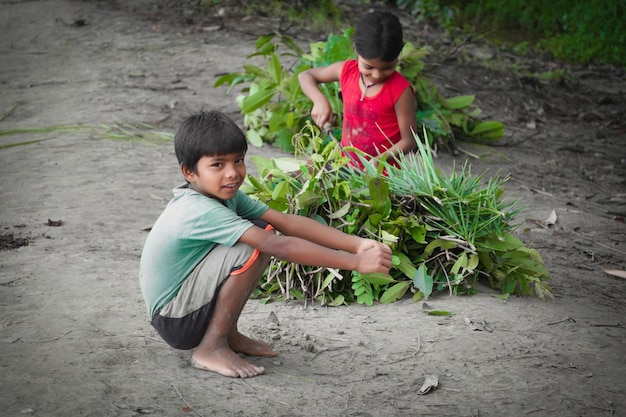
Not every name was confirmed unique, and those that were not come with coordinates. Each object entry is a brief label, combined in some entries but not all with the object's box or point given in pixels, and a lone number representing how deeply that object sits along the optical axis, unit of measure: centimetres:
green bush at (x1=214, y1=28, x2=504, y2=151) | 529
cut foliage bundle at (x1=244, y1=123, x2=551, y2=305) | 327
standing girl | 386
